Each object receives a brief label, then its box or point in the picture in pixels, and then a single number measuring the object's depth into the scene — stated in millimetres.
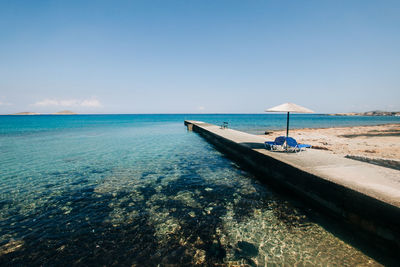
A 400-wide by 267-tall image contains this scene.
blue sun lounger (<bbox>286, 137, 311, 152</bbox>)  8805
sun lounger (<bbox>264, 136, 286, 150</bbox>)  9219
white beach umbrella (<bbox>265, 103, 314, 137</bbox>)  8750
